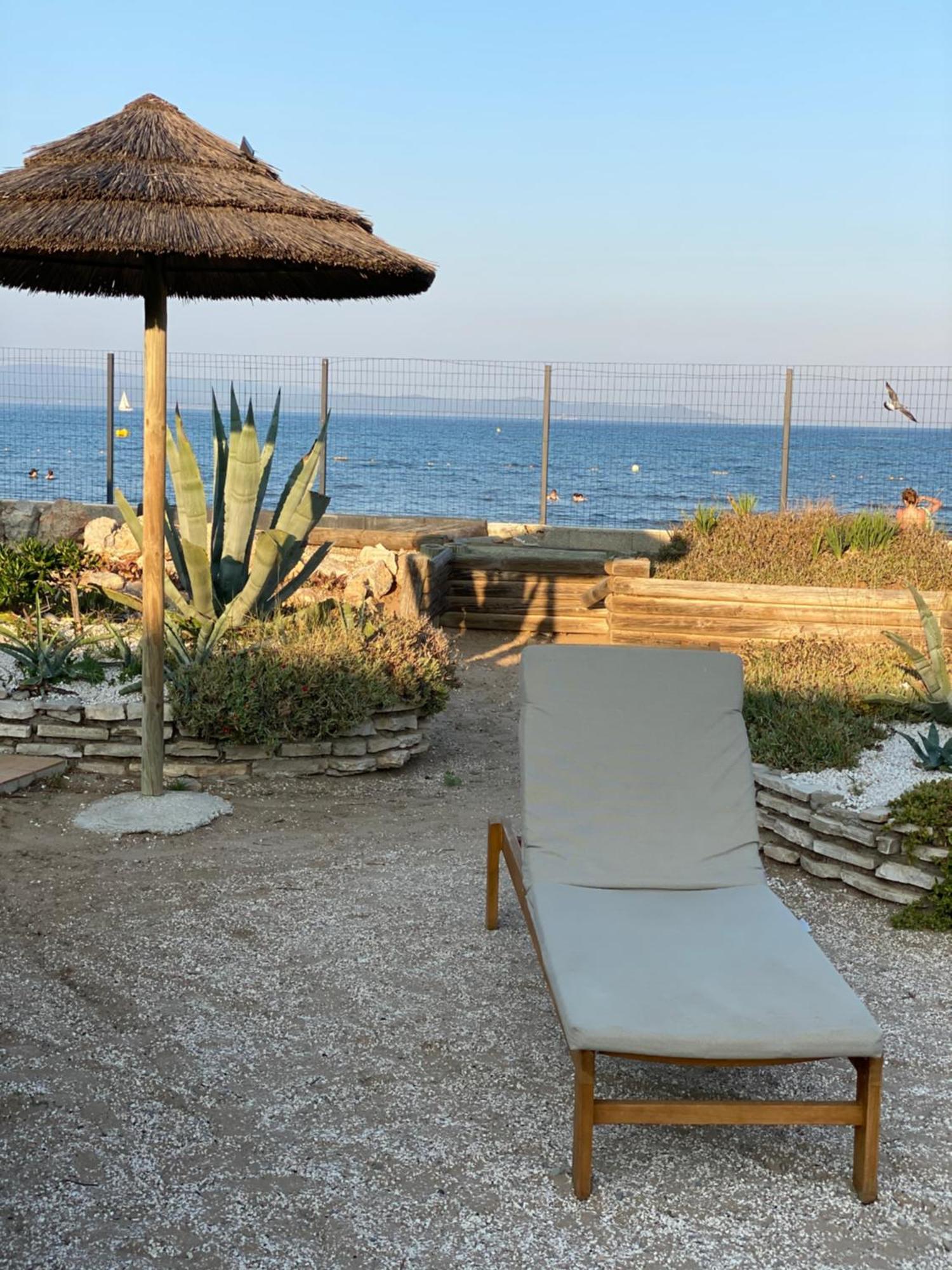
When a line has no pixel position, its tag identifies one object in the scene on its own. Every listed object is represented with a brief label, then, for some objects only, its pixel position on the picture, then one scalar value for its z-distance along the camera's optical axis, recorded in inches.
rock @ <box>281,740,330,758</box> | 237.0
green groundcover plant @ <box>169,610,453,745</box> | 228.7
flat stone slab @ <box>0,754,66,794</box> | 222.1
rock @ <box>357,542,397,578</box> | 356.2
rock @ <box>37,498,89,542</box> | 391.9
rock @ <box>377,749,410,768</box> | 244.5
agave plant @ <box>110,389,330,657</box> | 248.1
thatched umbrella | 181.5
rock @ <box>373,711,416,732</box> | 244.1
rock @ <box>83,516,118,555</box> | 360.8
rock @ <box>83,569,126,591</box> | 302.5
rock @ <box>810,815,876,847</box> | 186.9
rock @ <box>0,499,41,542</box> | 398.9
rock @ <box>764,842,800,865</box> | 202.7
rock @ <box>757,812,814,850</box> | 199.5
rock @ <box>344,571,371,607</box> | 331.3
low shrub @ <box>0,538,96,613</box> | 287.0
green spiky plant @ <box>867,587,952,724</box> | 225.6
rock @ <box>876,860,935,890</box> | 181.2
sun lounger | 109.9
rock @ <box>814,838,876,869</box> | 188.1
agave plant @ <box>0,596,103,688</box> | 241.8
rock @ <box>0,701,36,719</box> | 236.2
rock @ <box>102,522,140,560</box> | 347.9
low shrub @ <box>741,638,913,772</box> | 212.8
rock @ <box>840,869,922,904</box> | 183.6
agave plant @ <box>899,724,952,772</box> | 203.0
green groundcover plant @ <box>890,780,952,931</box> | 177.5
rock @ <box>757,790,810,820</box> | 199.5
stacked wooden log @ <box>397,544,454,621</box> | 351.6
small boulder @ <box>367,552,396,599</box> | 347.6
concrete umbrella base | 208.7
